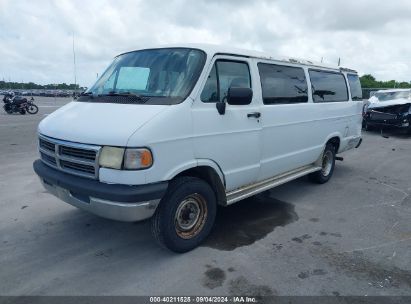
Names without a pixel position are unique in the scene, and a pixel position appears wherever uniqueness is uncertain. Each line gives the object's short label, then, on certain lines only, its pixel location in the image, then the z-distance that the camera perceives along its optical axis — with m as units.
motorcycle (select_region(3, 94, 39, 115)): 20.58
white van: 3.20
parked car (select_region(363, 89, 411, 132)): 13.10
